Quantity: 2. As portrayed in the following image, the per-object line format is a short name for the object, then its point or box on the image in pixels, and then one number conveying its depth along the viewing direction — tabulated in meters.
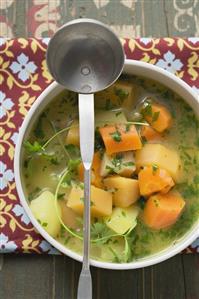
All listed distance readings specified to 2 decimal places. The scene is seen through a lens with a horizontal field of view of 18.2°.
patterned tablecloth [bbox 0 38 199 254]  0.72
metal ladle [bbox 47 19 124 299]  0.63
